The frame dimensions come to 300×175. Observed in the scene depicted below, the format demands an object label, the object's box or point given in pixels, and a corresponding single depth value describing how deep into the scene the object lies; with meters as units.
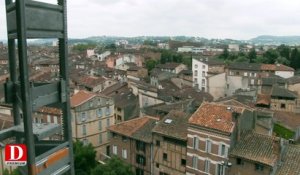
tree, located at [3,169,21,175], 14.22
